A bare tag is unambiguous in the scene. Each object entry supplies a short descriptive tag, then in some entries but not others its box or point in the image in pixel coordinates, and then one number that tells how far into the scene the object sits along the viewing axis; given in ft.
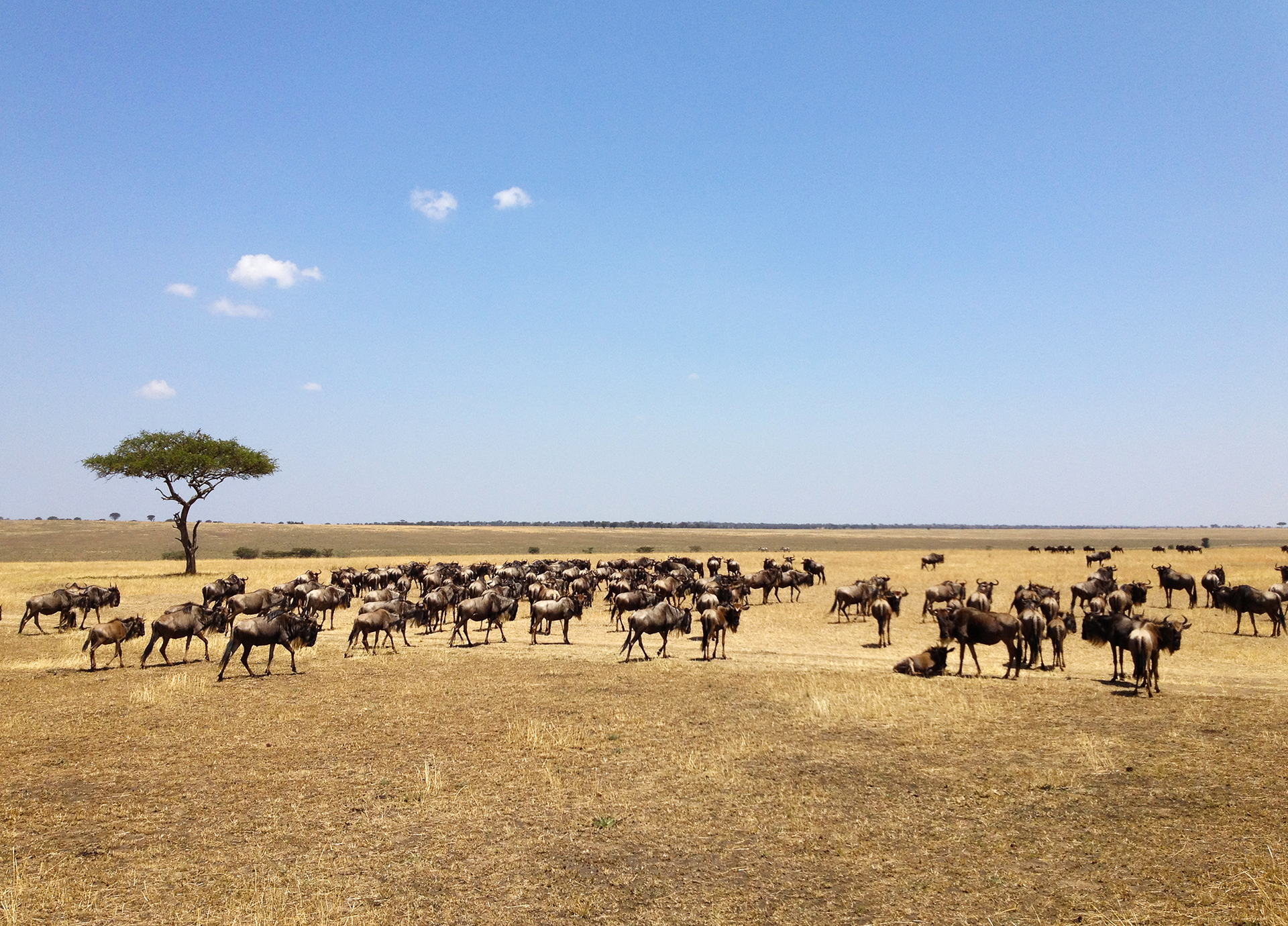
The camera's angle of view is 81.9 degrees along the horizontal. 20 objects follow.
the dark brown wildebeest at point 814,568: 148.25
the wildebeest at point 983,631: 60.03
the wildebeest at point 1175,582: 105.09
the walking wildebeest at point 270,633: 60.59
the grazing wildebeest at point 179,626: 65.51
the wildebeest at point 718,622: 68.80
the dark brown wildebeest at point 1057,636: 62.08
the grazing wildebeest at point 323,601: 93.30
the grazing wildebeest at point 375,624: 73.72
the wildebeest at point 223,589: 107.24
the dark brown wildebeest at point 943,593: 97.45
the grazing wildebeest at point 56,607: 84.89
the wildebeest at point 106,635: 62.80
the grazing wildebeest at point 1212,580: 99.35
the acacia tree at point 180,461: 177.99
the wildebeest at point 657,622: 69.82
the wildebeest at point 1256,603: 80.89
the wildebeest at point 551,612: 80.43
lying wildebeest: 59.82
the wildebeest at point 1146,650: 51.04
